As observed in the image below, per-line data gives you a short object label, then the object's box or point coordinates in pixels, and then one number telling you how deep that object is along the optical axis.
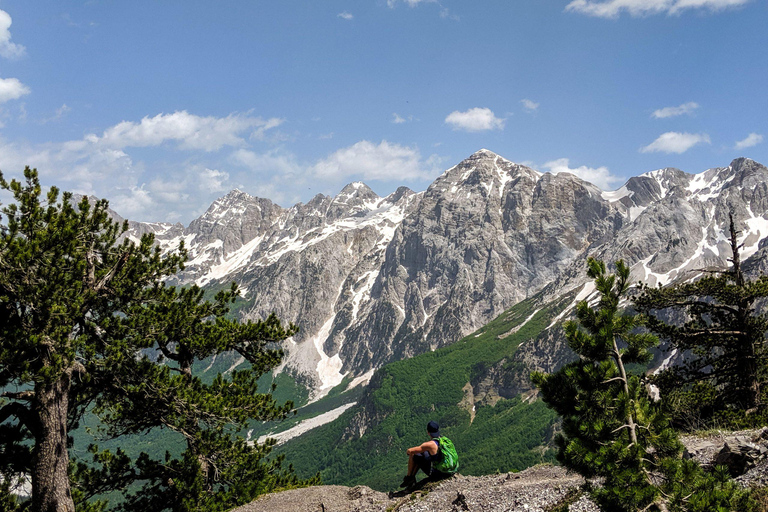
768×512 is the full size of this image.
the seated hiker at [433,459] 18.42
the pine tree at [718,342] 27.25
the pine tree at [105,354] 16.67
